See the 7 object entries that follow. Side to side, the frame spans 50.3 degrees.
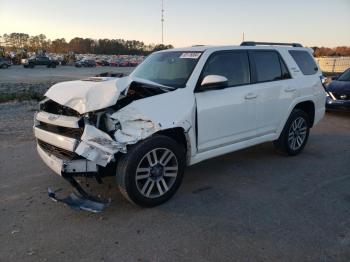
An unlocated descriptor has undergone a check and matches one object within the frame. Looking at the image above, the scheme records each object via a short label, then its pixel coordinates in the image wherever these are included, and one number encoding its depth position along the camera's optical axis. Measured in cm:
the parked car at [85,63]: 5947
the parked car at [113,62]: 6552
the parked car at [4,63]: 4734
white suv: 399
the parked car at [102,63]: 6744
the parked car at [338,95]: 1102
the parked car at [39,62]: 4969
